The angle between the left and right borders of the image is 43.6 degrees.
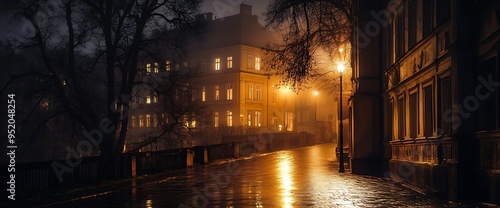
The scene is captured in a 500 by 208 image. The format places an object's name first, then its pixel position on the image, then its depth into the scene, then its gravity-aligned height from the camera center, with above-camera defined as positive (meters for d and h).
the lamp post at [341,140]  29.24 -0.56
